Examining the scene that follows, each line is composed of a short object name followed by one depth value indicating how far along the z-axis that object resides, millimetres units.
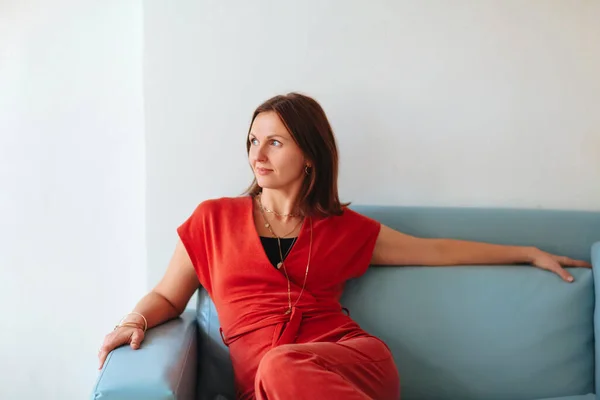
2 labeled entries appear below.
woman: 1658
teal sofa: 1798
